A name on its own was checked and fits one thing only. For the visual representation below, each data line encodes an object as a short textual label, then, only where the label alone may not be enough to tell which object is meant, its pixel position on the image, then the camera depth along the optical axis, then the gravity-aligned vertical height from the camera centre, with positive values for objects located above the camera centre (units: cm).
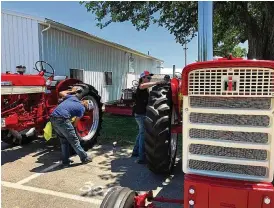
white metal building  681 +139
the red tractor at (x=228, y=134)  163 -37
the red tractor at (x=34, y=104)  395 -31
